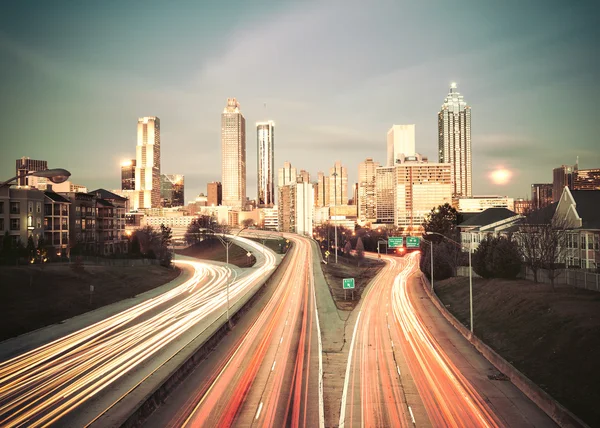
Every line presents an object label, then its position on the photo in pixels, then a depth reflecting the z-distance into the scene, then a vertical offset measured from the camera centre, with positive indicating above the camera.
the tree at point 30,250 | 61.43 -4.43
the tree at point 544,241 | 43.38 -2.69
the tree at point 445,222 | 94.29 -1.18
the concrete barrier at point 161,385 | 19.95 -9.37
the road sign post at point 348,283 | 57.52 -8.85
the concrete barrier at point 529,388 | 19.91 -9.51
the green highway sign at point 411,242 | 66.68 -3.88
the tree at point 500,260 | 52.09 -5.34
